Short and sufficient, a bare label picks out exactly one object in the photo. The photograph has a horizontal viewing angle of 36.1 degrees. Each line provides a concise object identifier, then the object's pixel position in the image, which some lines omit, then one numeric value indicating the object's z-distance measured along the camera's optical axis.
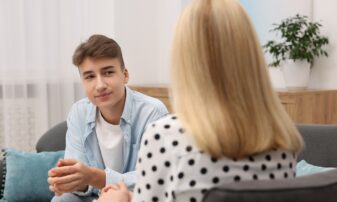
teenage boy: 2.08
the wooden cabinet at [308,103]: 3.71
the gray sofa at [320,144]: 2.37
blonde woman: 1.10
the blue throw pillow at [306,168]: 2.19
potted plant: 4.05
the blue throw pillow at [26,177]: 2.70
